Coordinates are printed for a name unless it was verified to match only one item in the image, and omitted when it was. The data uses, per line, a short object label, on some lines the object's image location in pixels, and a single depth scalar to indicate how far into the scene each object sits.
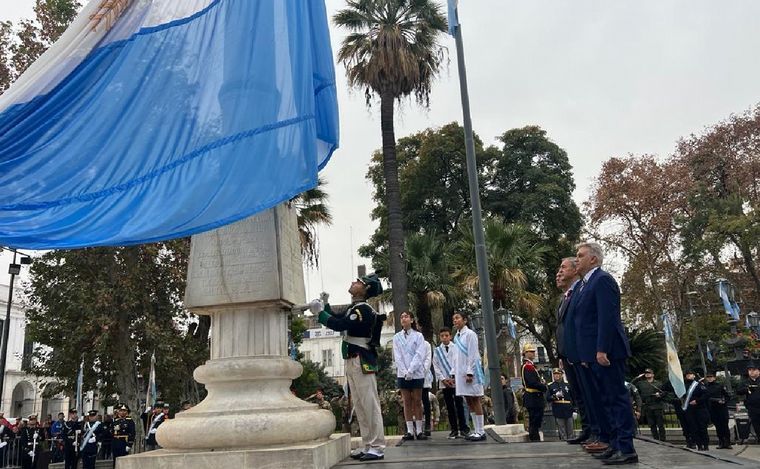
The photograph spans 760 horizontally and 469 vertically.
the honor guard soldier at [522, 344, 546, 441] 12.17
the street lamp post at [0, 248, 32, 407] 16.97
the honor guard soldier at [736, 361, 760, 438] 14.86
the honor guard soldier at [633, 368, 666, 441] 16.08
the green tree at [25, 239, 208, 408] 19.39
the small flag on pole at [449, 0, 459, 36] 13.66
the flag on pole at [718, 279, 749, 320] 18.19
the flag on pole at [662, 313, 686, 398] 14.37
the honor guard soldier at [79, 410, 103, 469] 17.22
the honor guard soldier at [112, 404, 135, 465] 17.00
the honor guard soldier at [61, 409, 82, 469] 18.52
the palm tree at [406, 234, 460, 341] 24.67
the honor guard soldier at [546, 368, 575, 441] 12.84
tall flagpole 11.23
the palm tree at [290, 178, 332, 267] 23.92
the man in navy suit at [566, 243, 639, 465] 5.12
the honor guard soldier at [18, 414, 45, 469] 20.01
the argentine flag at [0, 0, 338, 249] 5.77
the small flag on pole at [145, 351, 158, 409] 19.09
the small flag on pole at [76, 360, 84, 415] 18.95
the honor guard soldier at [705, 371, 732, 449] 15.21
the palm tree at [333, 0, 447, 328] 21.12
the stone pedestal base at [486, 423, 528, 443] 10.21
